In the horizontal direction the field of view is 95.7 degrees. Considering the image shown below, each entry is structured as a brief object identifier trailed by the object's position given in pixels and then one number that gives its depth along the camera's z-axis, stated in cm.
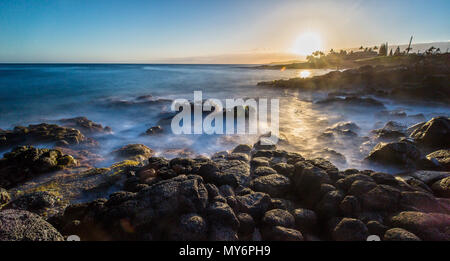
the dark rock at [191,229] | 317
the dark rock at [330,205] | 400
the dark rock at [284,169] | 553
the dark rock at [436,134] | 773
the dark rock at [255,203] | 393
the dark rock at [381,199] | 399
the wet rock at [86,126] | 1141
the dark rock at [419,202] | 394
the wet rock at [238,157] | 686
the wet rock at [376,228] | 345
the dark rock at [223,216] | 344
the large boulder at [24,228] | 263
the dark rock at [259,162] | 617
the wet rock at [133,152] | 805
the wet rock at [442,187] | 462
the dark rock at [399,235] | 308
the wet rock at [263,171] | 548
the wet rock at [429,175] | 523
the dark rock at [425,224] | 323
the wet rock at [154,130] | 1171
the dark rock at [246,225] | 359
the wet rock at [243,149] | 840
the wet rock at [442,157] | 623
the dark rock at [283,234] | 329
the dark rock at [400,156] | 649
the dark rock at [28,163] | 584
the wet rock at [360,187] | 426
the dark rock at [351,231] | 334
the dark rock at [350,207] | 391
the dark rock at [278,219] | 361
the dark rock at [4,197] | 452
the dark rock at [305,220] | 387
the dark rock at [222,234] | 326
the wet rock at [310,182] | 460
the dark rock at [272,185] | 475
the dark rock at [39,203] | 426
